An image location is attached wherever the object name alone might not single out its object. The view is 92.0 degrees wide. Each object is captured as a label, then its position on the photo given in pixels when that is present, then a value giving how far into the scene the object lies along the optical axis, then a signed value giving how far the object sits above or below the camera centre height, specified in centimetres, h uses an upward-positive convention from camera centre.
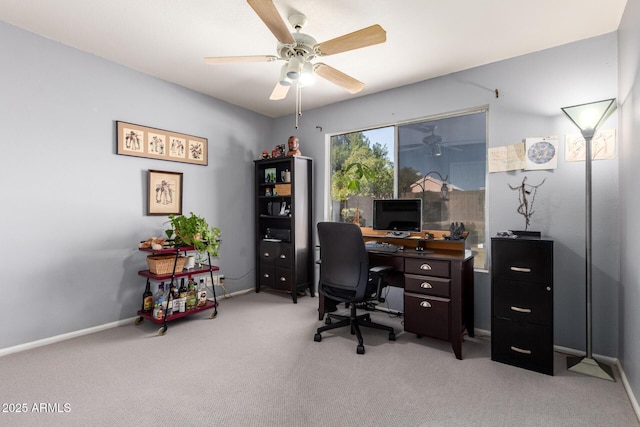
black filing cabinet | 225 -68
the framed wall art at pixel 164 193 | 340 +23
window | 321 +50
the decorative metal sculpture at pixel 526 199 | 279 +13
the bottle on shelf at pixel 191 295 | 328 -88
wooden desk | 254 -69
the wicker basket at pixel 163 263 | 301 -50
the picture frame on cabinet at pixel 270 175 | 440 +55
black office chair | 264 -52
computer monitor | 315 -2
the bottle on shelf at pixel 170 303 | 308 -90
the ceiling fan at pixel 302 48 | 196 +117
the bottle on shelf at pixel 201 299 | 338 -95
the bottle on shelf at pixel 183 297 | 318 -87
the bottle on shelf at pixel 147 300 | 318 -91
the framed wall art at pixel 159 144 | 319 +77
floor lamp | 223 +27
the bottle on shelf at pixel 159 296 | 308 -85
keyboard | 304 -34
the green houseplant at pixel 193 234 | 306 -21
